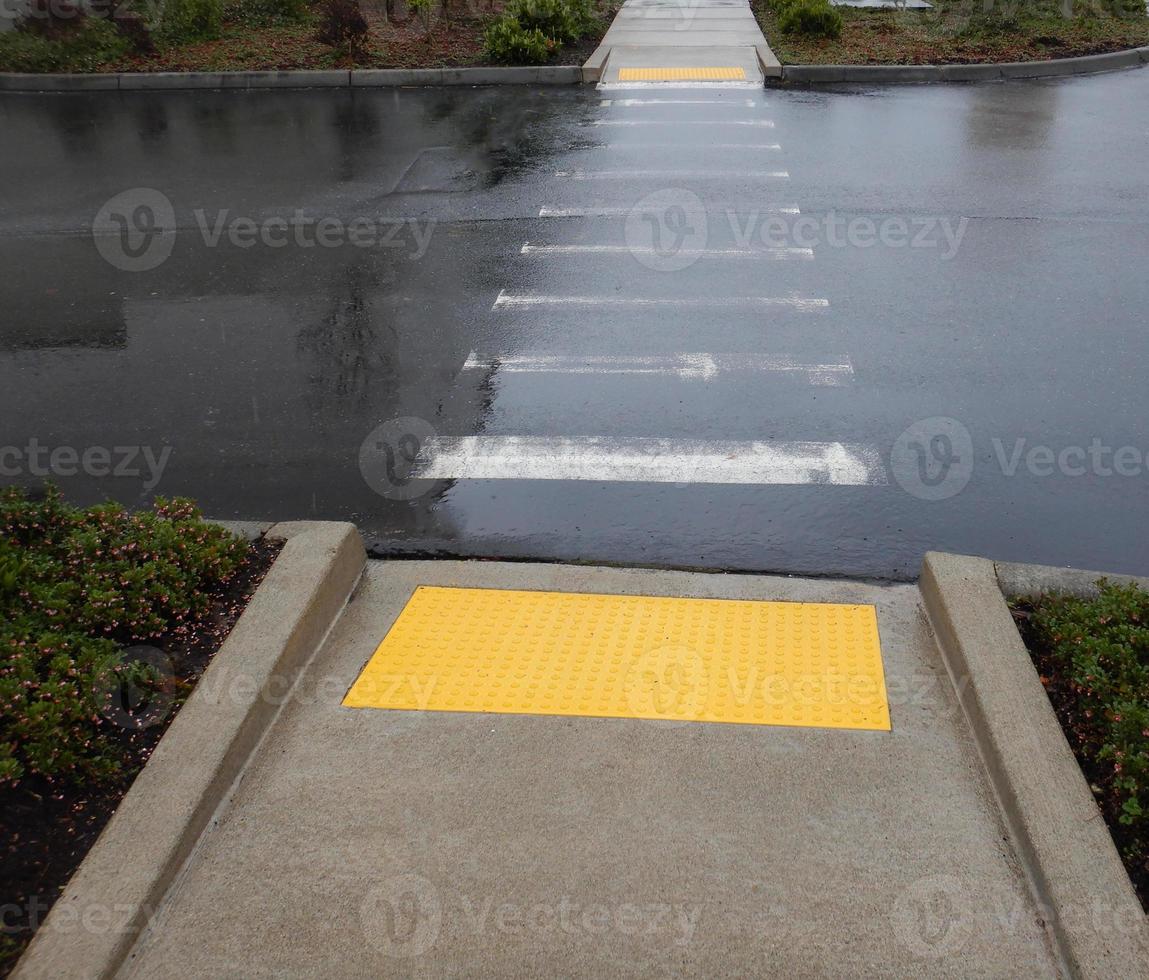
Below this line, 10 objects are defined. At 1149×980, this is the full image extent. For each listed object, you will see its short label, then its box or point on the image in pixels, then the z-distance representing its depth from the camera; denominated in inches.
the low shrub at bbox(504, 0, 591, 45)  670.5
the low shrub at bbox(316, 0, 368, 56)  654.5
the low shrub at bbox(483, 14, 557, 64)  645.9
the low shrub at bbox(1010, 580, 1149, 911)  147.2
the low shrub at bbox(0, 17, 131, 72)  677.9
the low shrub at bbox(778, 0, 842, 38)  685.9
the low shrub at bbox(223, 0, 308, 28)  757.9
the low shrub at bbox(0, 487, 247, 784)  158.6
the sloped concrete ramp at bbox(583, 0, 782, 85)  644.1
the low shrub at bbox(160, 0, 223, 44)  716.7
